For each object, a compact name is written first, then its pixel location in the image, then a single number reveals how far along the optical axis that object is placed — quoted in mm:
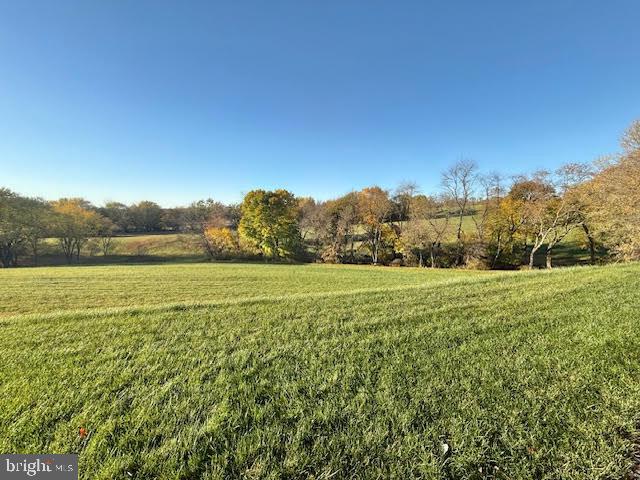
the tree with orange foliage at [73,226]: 38612
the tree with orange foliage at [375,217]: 37312
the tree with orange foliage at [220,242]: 41031
